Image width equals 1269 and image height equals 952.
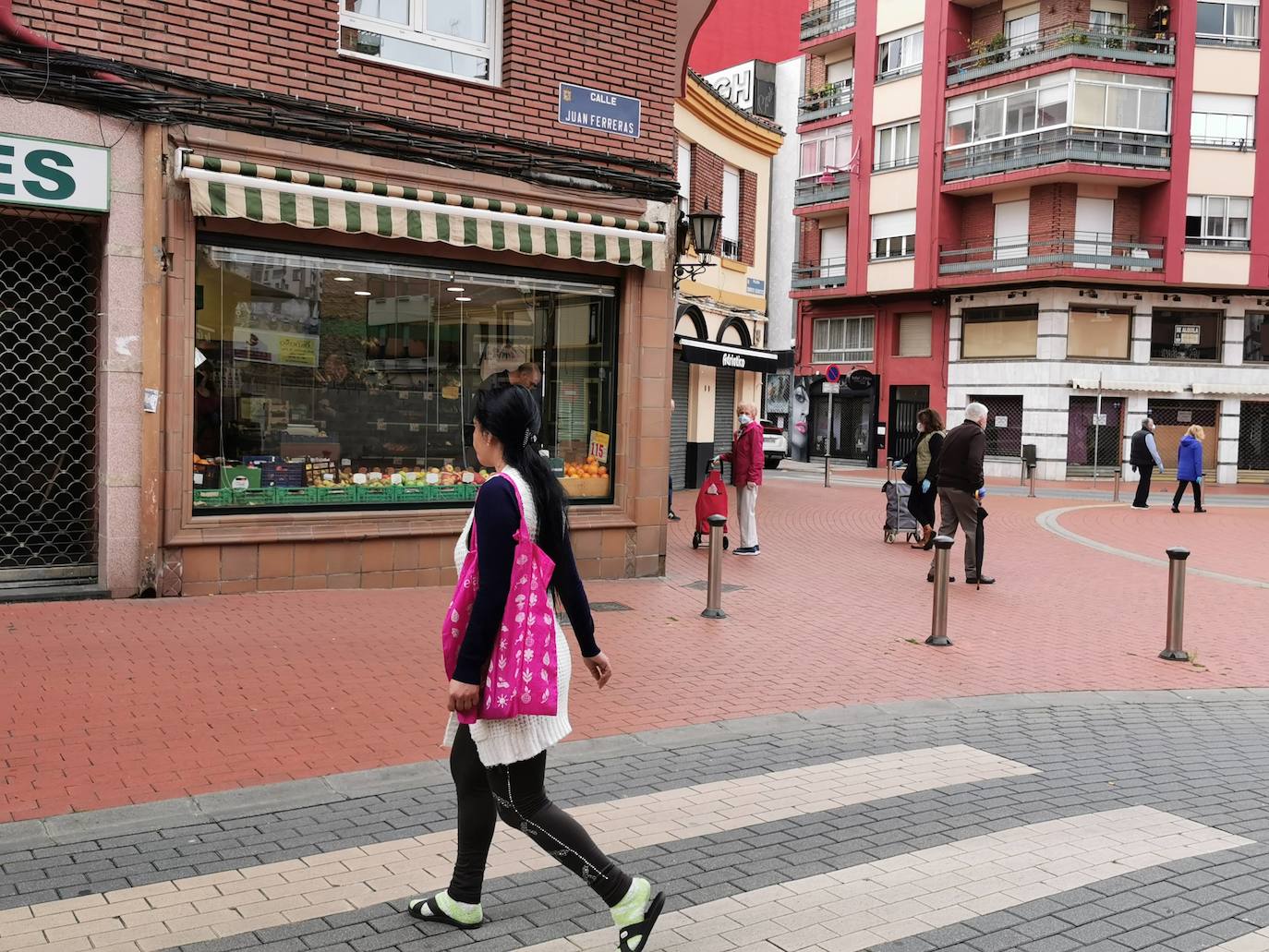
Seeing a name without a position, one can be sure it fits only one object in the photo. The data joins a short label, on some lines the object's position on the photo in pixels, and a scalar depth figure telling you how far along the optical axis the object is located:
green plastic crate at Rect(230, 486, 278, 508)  9.80
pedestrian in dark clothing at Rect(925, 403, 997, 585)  11.99
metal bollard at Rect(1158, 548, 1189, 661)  8.95
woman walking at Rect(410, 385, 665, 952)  3.50
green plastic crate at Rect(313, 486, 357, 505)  10.31
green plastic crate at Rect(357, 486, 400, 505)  10.60
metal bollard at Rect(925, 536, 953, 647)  9.05
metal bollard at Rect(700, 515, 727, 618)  9.83
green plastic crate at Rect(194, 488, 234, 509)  9.53
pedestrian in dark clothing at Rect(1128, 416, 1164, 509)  22.80
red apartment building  34.88
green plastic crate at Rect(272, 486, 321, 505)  10.07
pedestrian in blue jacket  22.12
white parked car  35.22
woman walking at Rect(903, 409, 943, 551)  14.43
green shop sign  8.38
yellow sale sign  11.88
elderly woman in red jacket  13.93
